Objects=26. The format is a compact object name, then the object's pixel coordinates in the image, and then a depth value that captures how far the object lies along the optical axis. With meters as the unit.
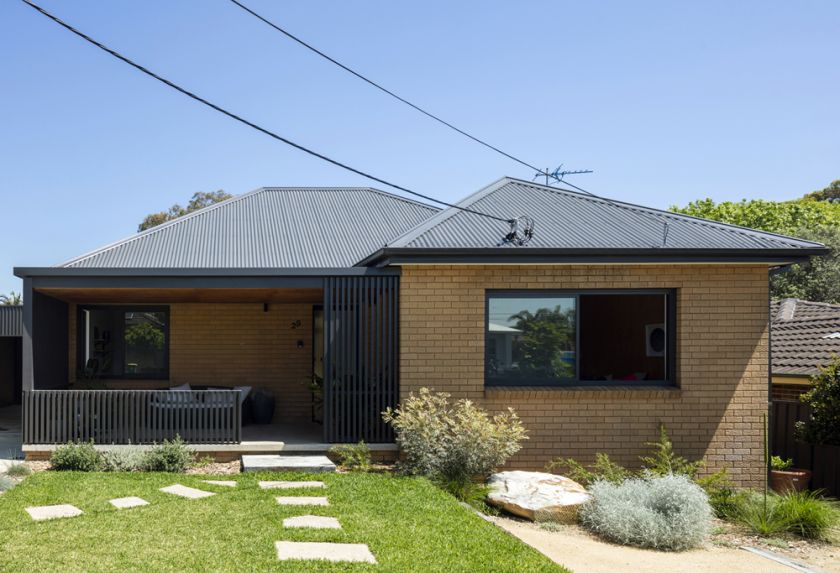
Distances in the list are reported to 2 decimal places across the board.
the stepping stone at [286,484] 10.49
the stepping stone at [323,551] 7.30
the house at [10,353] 20.70
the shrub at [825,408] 13.30
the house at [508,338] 12.25
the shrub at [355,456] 11.95
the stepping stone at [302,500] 9.47
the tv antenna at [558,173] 19.31
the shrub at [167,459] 11.62
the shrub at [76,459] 11.48
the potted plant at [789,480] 12.59
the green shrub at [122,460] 11.59
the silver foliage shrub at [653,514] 9.36
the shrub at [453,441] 11.15
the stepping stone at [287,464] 11.57
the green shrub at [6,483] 10.06
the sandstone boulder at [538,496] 10.12
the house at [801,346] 15.98
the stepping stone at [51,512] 8.51
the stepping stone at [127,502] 9.10
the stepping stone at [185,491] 9.79
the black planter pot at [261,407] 15.91
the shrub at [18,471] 11.02
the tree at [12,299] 28.42
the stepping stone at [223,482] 10.55
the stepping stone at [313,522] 8.38
